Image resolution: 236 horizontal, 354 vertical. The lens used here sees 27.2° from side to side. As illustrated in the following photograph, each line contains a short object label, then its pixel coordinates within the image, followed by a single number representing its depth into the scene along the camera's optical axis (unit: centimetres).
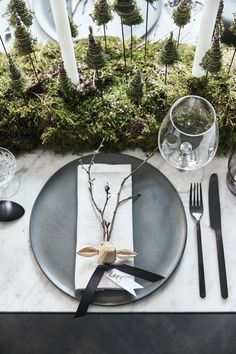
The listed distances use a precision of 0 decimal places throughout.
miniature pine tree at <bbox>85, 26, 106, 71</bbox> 84
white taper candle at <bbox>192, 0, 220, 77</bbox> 80
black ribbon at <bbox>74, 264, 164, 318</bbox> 80
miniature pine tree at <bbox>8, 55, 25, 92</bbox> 88
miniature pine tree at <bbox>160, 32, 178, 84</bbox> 87
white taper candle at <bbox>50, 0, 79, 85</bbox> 80
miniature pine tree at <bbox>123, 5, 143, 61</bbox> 86
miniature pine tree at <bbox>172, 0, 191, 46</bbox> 86
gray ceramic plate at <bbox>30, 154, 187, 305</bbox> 83
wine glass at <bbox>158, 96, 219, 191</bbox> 81
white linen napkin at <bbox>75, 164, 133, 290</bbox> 83
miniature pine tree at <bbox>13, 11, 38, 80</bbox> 85
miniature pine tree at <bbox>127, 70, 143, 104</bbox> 87
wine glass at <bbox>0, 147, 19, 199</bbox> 91
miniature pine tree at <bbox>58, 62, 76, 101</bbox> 89
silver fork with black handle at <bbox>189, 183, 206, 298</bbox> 83
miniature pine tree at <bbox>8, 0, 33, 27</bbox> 87
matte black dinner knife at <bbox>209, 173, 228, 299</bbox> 83
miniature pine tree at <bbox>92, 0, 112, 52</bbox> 85
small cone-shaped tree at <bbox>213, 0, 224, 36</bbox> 83
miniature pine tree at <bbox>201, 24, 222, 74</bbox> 82
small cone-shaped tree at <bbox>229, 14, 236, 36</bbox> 86
